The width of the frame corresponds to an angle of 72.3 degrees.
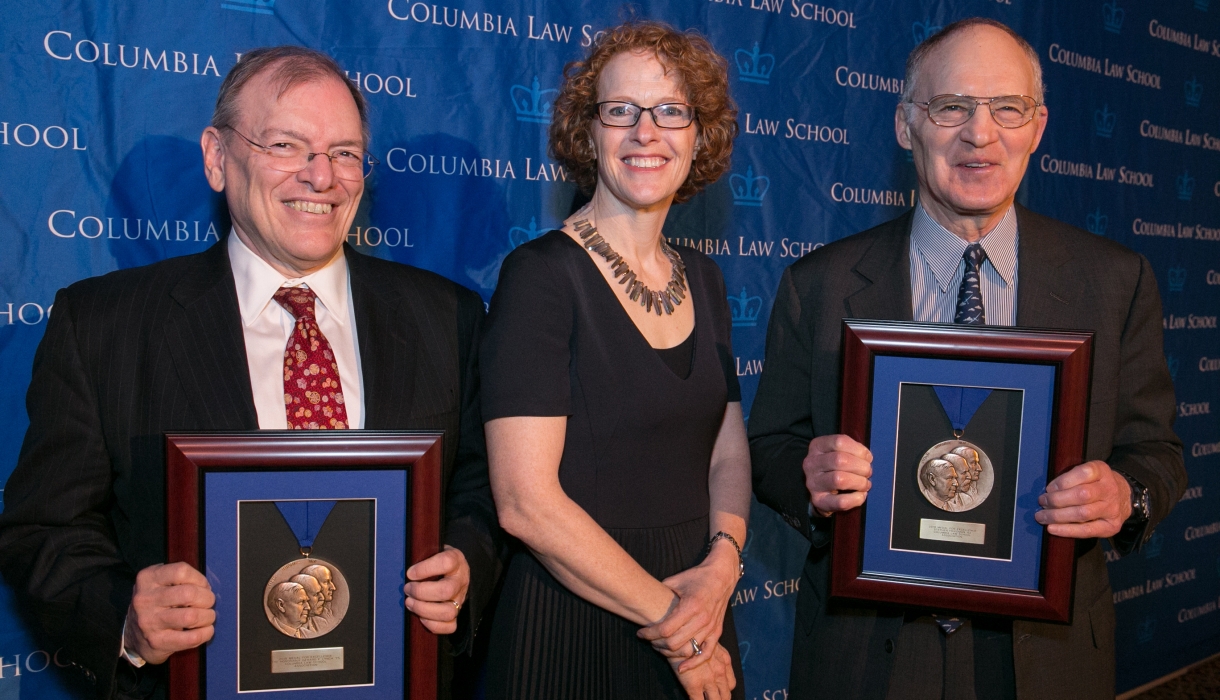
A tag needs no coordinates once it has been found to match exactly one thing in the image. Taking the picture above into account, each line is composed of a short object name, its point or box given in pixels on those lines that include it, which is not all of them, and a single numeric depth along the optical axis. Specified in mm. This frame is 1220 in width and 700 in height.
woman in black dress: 1721
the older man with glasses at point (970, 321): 1771
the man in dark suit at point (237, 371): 1564
